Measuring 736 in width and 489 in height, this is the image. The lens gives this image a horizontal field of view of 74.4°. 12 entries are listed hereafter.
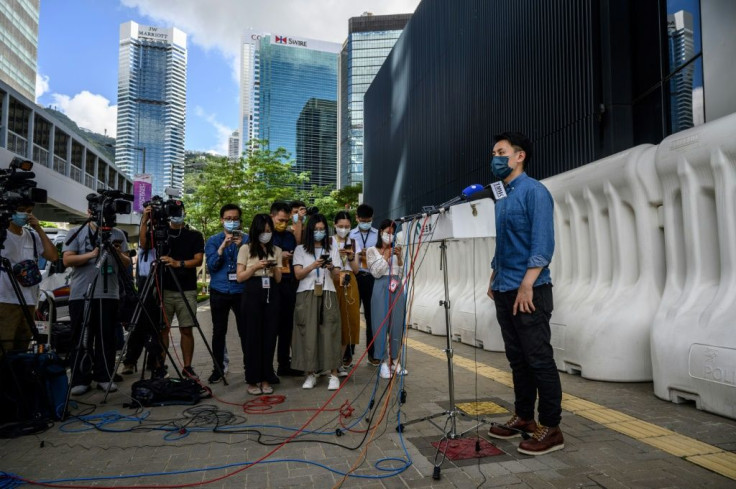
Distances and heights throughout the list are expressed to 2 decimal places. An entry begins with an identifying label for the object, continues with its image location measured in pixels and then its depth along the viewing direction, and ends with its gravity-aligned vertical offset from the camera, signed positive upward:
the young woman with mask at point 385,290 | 5.61 -0.19
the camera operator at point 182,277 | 5.63 -0.05
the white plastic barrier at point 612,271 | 4.93 +0.03
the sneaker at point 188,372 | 5.41 -1.13
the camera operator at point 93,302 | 5.16 -0.32
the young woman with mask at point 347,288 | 5.53 -0.18
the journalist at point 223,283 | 5.68 -0.12
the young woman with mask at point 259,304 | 5.04 -0.33
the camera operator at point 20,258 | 4.48 +0.14
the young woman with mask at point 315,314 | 5.16 -0.44
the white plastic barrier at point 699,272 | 3.83 +0.02
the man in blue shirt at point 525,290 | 3.15 -0.11
